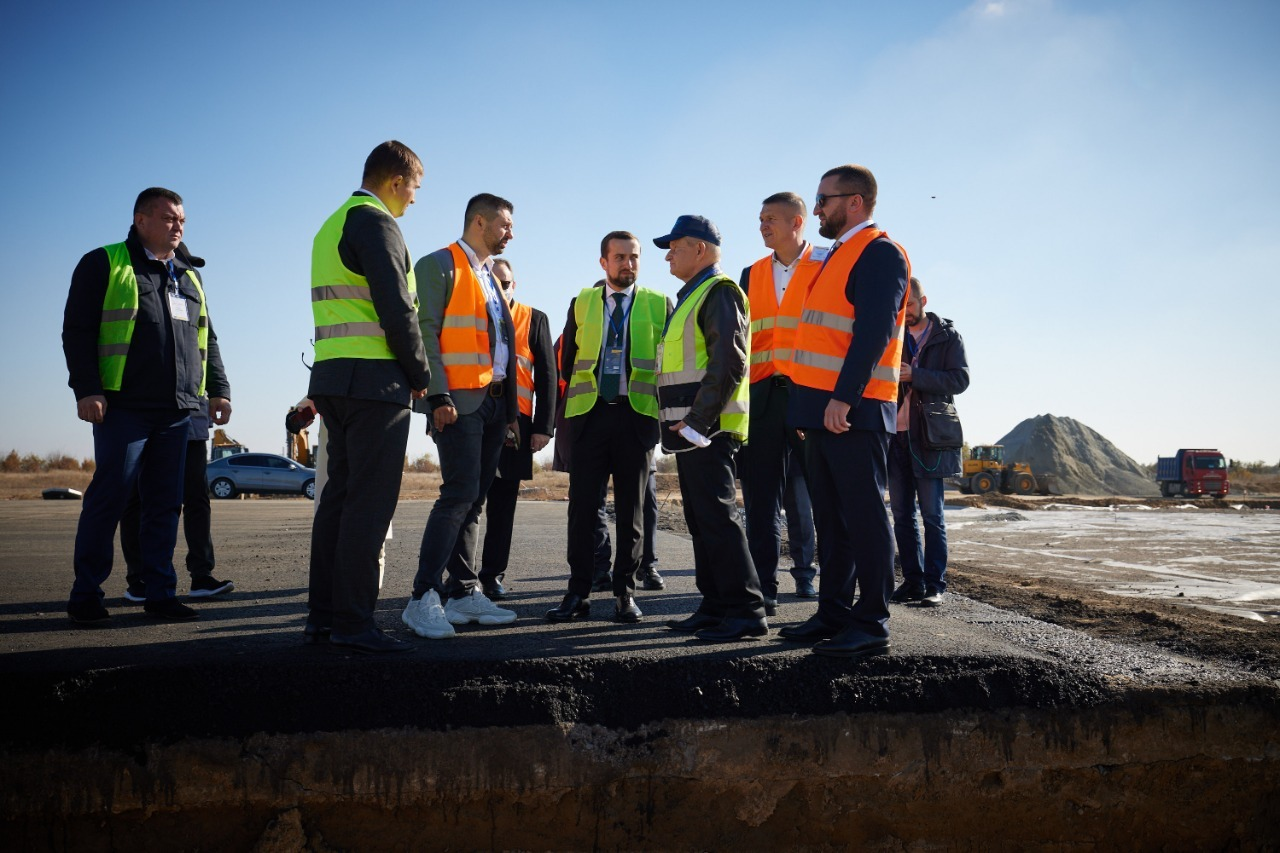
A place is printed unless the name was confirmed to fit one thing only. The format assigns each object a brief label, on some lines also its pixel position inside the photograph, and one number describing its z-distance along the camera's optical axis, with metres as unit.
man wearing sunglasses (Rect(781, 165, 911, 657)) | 3.55
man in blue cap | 3.82
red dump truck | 35.06
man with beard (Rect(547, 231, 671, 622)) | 4.33
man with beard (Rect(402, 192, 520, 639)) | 3.86
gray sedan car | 25.58
